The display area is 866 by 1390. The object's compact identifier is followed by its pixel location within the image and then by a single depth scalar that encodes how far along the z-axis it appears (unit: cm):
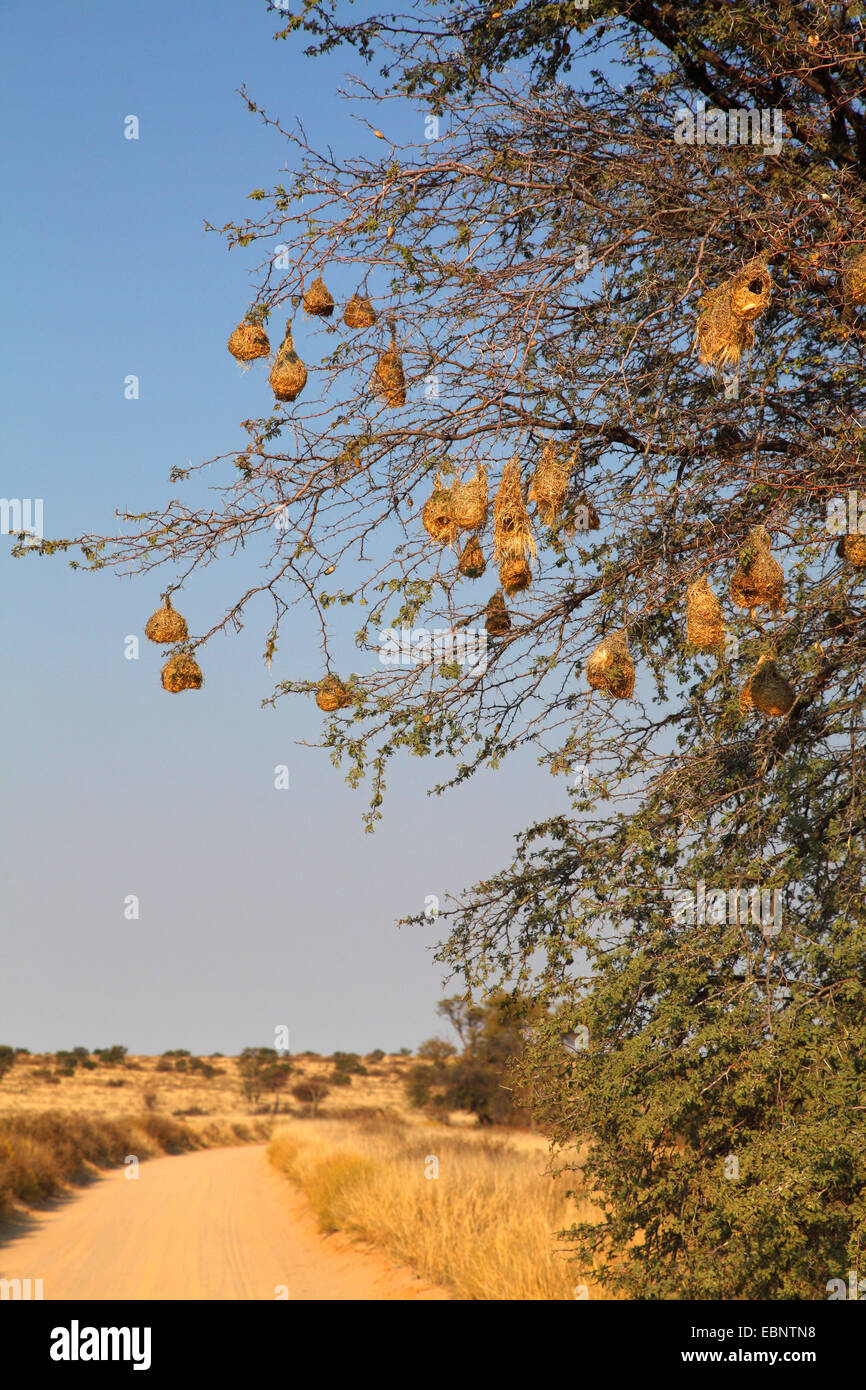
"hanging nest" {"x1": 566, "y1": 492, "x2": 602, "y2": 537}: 612
